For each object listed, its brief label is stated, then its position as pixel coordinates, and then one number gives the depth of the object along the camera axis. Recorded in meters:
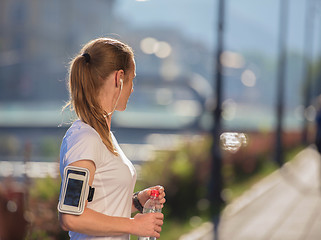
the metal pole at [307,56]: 34.73
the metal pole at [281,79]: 22.47
